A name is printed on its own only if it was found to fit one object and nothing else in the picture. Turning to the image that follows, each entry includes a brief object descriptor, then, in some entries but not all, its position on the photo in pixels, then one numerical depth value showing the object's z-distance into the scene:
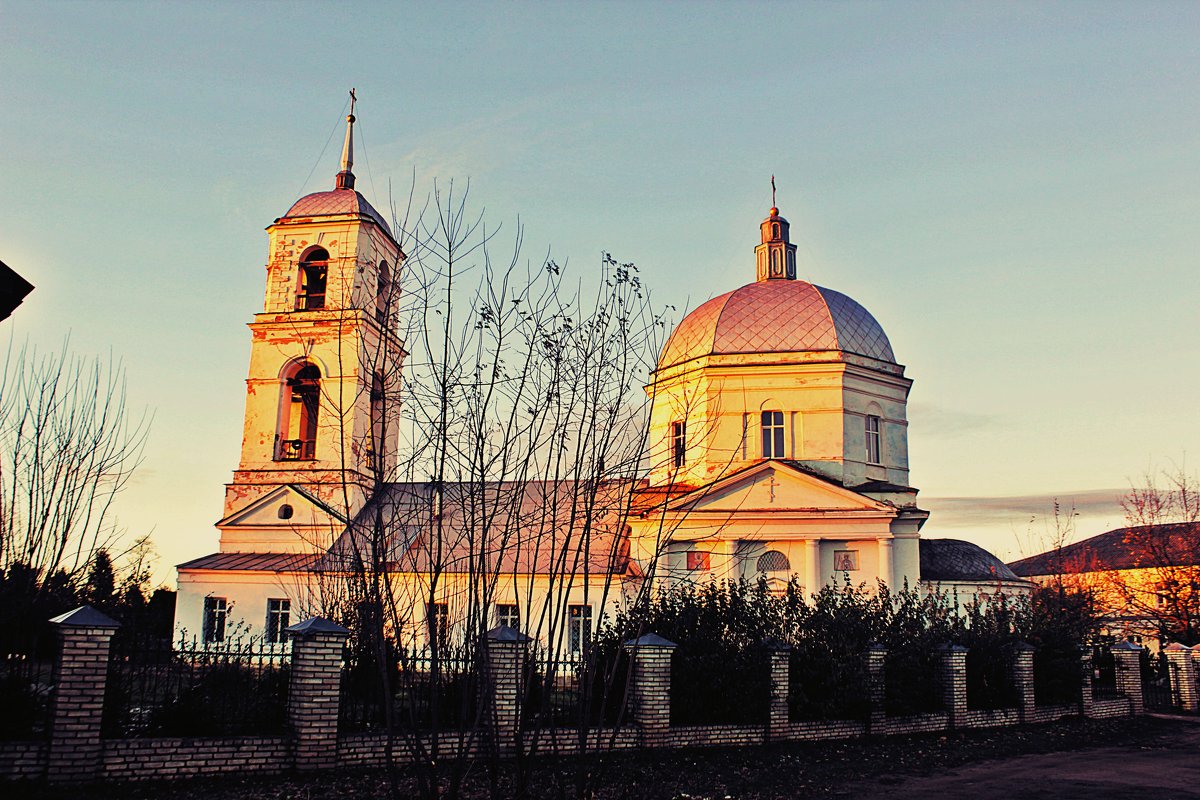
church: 24.84
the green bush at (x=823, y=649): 13.43
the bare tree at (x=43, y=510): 14.93
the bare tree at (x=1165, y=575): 27.89
